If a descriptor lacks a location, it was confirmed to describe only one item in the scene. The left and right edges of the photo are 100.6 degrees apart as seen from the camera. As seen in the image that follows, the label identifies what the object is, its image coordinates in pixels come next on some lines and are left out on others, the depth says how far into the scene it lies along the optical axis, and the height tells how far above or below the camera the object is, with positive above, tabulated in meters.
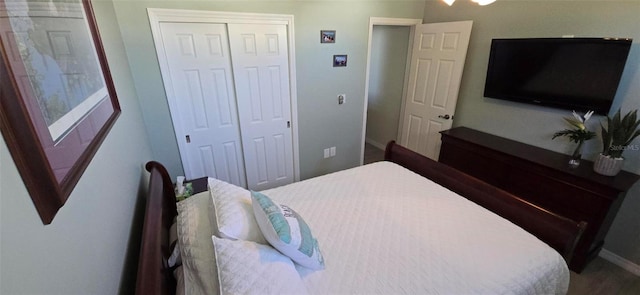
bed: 1.04 -0.92
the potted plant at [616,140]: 1.84 -0.55
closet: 2.33 -0.33
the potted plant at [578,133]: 2.09 -0.56
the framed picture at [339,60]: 3.01 +0.00
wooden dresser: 1.93 -0.94
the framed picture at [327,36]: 2.84 +0.24
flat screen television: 1.99 -0.09
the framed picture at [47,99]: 0.51 -0.09
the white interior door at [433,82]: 2.90 -0.26
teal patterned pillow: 1.13 -0.73
